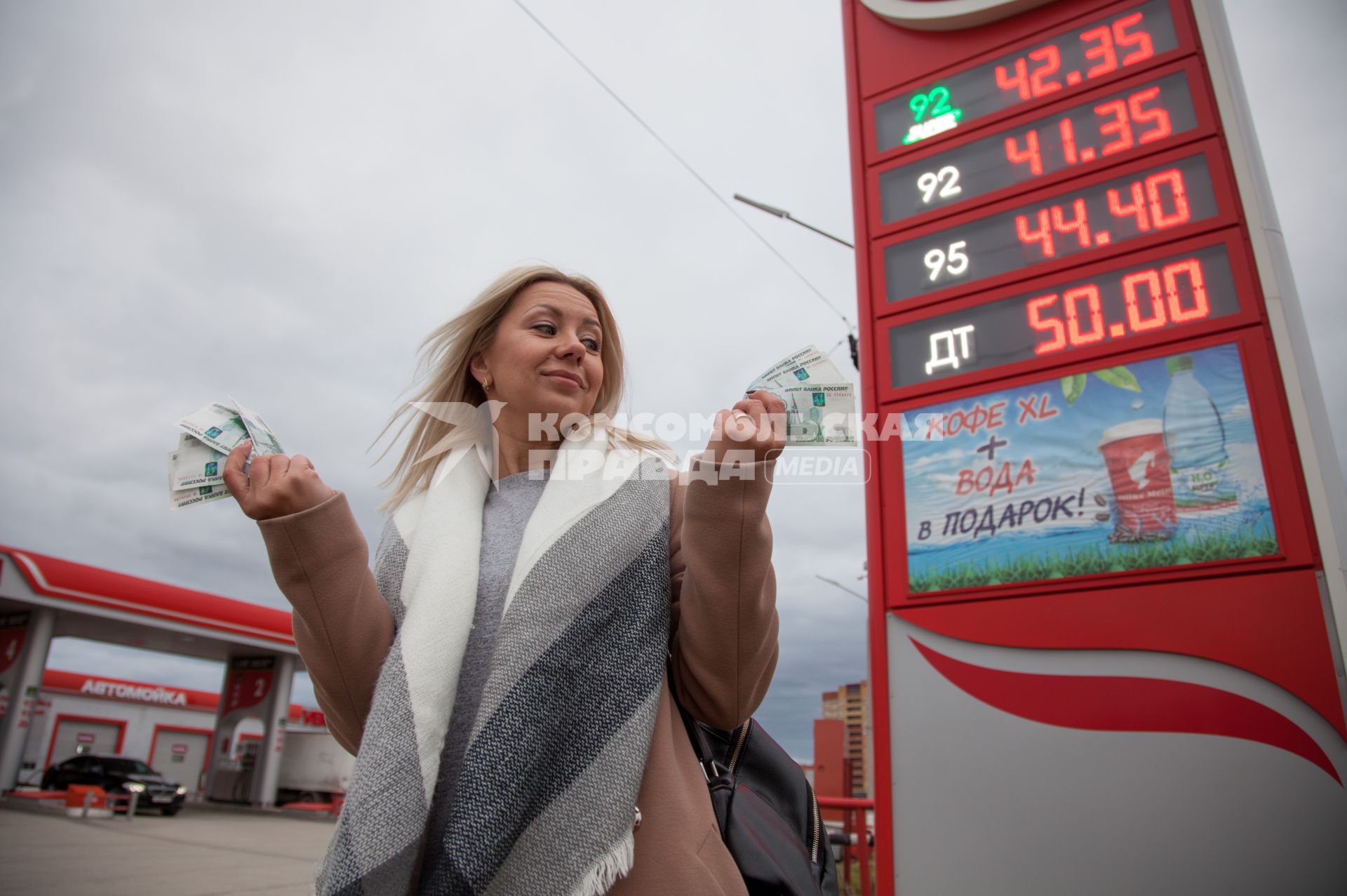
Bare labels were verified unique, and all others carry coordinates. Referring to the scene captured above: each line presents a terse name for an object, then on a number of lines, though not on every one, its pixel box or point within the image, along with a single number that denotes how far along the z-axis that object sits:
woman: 1.06
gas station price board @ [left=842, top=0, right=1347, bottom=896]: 3.48
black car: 14.25
